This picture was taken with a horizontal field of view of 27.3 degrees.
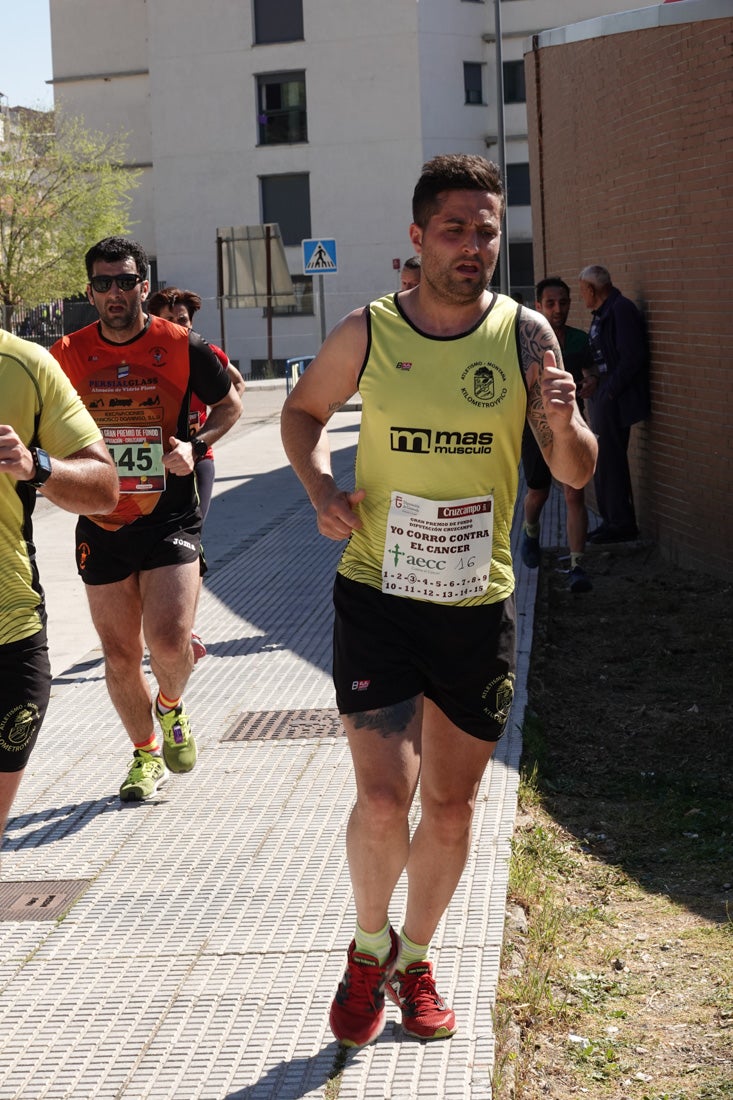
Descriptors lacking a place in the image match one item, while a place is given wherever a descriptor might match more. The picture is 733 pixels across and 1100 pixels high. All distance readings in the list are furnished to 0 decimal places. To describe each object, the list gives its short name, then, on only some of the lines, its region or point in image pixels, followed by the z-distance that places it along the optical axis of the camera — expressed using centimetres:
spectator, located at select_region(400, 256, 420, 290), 867
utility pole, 3002
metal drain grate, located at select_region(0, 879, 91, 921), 495
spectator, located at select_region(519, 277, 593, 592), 1059
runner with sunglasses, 595
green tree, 4934
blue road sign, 2570
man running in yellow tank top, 377
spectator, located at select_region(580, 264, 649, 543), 1106
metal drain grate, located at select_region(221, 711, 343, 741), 692
